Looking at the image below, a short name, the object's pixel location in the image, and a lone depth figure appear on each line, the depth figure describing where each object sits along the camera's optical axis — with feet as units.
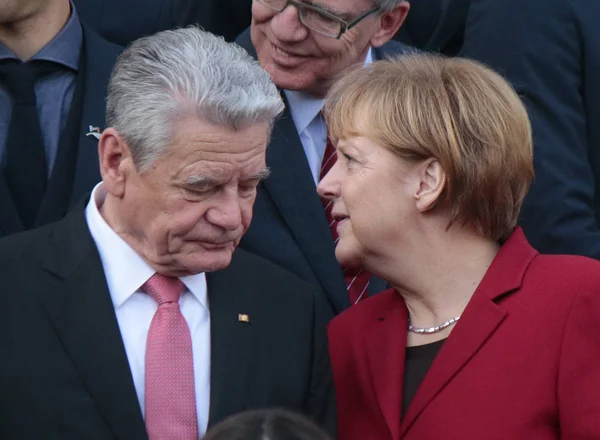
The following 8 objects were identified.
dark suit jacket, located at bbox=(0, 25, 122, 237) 24.93
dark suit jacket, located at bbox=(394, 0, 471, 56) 32.35
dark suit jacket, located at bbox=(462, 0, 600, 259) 27.37
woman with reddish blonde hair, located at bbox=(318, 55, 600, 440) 21.83
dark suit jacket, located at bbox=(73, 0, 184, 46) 30.89
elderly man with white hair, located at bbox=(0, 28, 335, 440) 20.17
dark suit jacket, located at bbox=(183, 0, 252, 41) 30.94
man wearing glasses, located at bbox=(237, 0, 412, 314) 26.23
